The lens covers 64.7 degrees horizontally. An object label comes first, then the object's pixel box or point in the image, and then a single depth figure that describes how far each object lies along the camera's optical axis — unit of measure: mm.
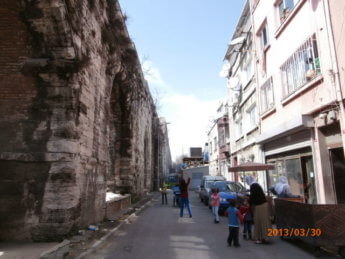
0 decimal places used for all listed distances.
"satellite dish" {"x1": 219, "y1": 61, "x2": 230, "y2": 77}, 22719
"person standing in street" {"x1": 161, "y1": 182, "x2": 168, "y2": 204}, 16694
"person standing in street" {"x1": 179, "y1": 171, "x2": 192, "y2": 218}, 10734
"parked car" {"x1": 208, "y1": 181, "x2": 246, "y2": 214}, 11367
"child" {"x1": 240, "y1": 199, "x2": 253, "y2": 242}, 7047
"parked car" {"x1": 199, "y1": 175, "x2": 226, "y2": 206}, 15102
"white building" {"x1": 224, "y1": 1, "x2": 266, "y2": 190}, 16141
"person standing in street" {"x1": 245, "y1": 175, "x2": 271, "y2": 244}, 6453
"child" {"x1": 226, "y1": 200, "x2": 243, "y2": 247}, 6191
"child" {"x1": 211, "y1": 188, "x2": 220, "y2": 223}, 9492
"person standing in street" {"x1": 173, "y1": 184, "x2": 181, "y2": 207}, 14926
